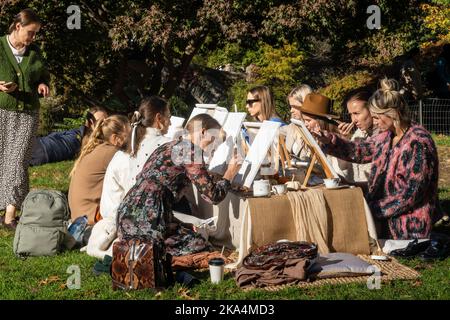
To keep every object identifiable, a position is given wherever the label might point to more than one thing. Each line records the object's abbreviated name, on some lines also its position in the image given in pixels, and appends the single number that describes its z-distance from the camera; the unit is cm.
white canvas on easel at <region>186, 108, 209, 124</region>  927
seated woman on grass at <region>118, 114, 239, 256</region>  646
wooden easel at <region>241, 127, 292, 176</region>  755
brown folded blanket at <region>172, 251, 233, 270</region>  660
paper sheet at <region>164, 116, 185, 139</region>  927
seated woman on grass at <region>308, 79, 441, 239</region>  716
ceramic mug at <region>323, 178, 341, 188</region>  696
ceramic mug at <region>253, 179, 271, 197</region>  671
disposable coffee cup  605
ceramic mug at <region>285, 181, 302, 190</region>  704
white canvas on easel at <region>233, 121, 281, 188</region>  698
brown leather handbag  581
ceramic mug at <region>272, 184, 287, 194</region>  682
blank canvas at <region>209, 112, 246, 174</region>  742
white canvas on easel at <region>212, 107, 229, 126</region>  852
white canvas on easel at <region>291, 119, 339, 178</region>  695
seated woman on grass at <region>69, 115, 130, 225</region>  805
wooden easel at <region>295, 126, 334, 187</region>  704
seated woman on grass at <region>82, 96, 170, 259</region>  741
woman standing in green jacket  845
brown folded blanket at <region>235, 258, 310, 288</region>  600
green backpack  731
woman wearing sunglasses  877
